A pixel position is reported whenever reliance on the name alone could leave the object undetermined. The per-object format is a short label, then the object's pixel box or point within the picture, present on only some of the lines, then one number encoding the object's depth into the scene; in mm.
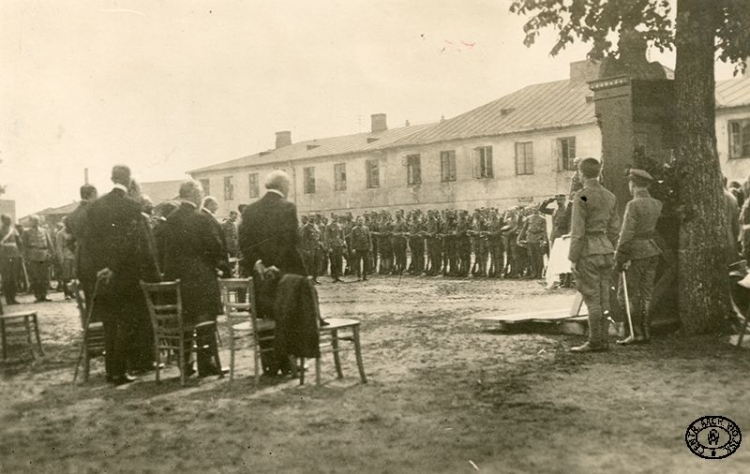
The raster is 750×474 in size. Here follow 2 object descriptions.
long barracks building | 30938
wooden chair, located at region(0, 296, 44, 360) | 8391
